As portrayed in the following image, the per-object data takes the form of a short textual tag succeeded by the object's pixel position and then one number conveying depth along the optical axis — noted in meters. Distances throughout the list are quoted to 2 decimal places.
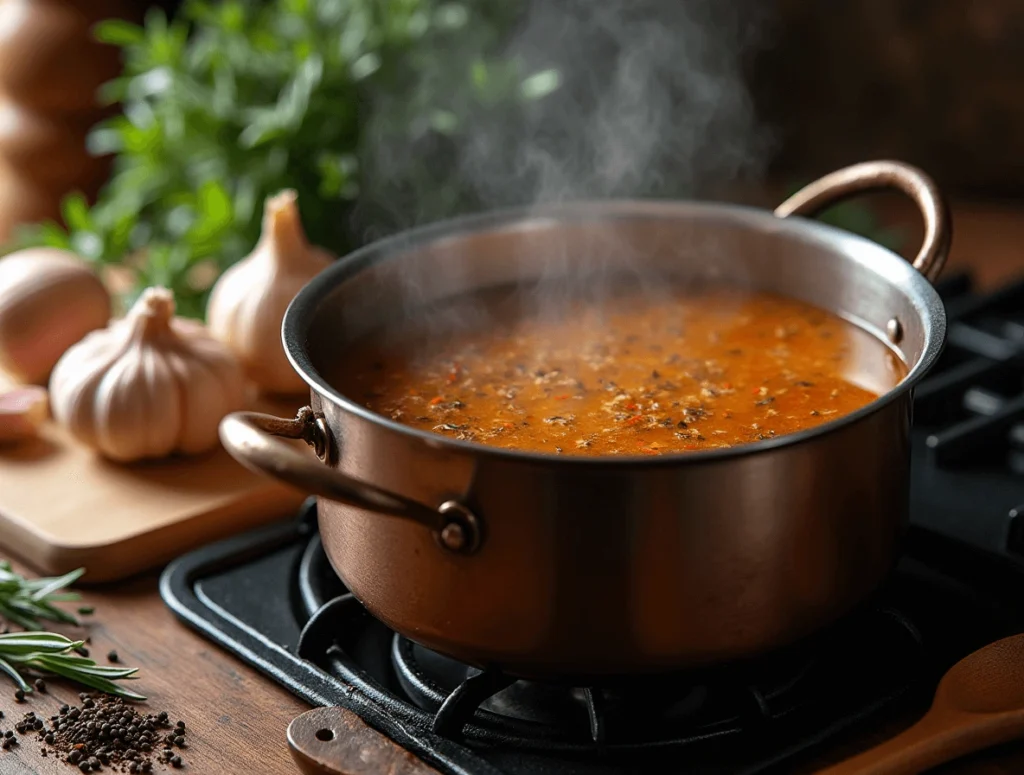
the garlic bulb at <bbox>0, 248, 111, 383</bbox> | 0.87
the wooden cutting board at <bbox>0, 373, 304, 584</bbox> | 0.79
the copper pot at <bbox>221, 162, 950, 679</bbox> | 0.67
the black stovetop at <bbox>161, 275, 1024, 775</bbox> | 0.70
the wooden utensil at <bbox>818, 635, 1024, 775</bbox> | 0.69
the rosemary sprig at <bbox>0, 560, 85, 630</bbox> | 0.76
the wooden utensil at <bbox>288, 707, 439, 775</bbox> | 0.69
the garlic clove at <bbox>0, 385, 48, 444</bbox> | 0.85
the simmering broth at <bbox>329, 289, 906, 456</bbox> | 0.75
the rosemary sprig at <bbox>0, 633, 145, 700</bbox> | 0.74
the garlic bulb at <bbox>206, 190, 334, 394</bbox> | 0.87
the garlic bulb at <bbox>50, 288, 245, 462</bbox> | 0.83
